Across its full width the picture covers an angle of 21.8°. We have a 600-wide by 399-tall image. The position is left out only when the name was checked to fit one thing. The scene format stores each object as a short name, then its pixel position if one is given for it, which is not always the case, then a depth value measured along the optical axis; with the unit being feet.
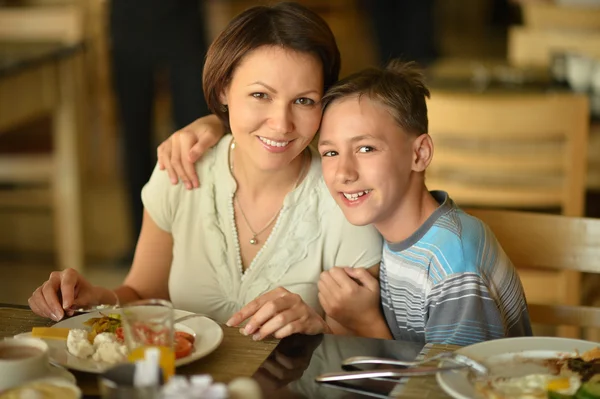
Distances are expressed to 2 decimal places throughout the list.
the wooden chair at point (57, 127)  11.30
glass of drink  5.54
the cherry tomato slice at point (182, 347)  5.81
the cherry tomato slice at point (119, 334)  5.92
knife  5.63
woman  6.72
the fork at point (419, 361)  5.64
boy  6.42
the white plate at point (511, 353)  5.58
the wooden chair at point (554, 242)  7.11
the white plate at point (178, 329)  5.75
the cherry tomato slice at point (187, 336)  5.95
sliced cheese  5.95
